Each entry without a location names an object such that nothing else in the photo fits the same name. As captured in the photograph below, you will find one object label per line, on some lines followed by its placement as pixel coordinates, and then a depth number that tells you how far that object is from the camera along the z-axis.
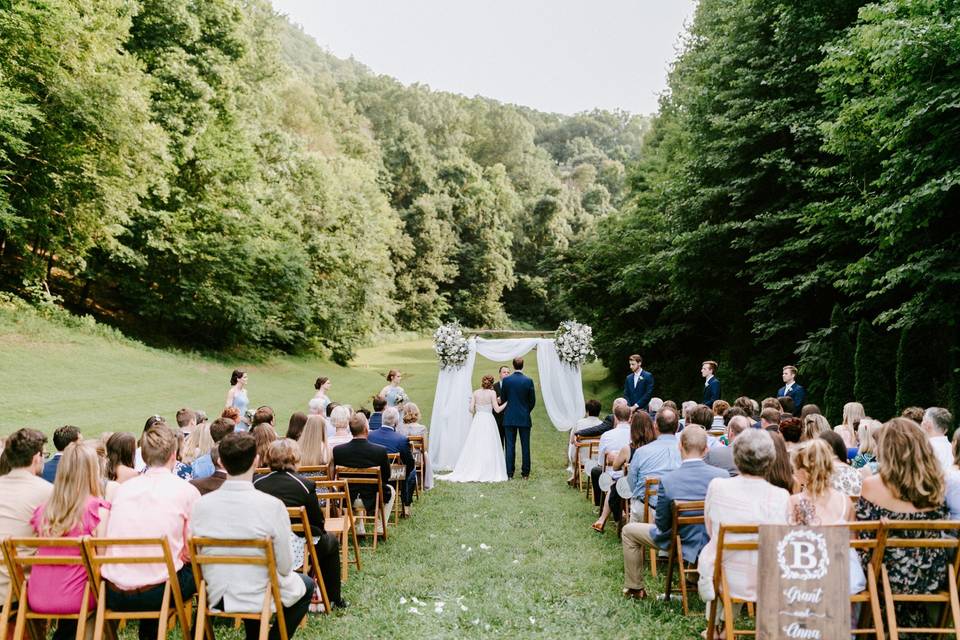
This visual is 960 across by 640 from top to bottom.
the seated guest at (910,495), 4.08
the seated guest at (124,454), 5.02
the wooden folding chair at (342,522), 6.18
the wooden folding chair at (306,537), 4.72
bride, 12.27
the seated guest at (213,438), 6.33
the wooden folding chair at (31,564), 3.83
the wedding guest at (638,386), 12.62
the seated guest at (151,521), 4.07
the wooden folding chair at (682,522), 5.14
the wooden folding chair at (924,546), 3.92
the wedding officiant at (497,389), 12.87
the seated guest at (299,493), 5.08
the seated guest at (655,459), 6.32
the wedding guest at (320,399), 9.30
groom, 12.38
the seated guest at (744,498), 4.36
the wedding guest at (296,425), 7.45
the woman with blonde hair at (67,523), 4.02
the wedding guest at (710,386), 11.48
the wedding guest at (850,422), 7.51
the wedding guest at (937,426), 5.89
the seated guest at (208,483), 5.48
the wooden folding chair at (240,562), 3.87
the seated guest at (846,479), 5.15
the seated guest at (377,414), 9.57
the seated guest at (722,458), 6.43
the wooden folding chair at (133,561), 3.81
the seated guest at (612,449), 7.77
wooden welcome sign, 3.59
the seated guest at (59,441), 5.68
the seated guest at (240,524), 3.99
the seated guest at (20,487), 4.20
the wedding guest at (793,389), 10.41
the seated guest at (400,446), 8.41
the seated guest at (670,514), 5.28
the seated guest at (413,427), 10.37
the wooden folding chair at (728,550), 3.97
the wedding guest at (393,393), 11.88
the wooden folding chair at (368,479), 7.16
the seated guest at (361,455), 7.37
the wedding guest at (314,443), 7.18
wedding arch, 14.26
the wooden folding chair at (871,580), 3.93
